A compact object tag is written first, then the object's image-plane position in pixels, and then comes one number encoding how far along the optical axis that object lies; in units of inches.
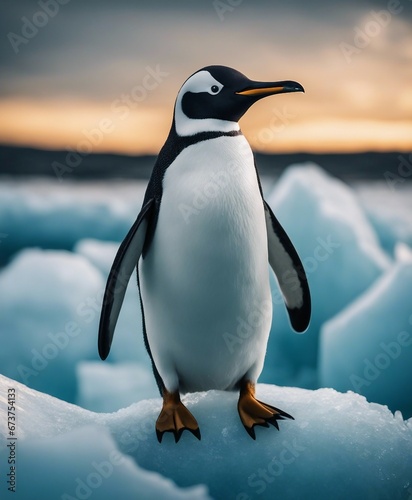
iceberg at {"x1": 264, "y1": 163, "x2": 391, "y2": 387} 90.6
